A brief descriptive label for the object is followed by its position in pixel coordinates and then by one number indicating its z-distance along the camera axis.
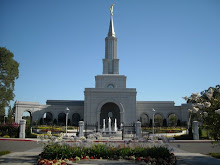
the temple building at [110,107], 41.31
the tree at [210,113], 8.90
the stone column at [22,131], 21.86
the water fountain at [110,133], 26.73
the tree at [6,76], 32.06
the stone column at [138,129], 22.67
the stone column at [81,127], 22.74
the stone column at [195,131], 21.91
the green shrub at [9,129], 22.97
